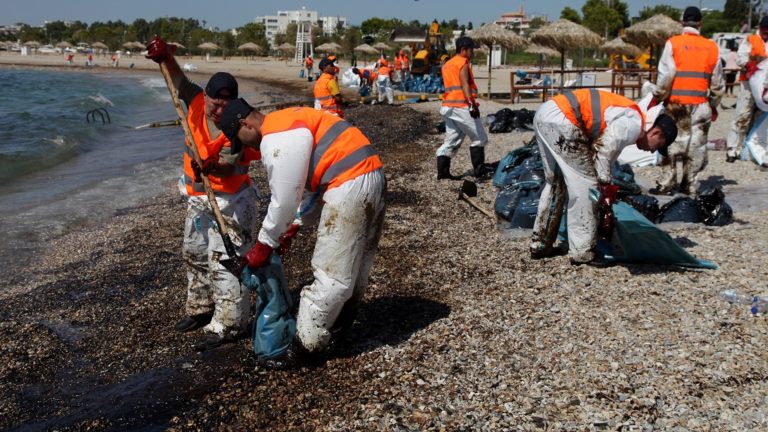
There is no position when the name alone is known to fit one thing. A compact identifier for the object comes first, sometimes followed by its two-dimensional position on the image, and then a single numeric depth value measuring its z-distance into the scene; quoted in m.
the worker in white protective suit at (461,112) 9.77
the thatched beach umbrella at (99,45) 83.88
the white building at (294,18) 180.88
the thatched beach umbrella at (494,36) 23.23
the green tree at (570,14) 70.06
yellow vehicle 29.61
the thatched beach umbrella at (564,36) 20.88
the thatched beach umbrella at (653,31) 19.09
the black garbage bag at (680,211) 7.16
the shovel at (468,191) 8.83
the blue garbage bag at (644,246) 5.71
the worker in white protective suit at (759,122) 9.83
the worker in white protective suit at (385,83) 23.22
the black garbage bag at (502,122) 15.06
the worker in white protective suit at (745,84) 9.90
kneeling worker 12.49
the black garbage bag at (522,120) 15.16
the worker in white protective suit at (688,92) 8.00
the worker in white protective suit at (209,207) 4.66
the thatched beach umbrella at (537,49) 24.10
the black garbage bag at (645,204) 7.18
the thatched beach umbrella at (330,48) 52.93
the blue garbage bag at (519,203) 7.17
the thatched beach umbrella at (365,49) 47.78
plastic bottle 4.82
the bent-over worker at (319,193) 3.89
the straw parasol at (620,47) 26.20
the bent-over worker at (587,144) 5.34
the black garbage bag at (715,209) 7.08
